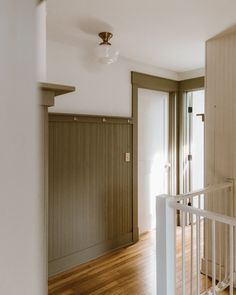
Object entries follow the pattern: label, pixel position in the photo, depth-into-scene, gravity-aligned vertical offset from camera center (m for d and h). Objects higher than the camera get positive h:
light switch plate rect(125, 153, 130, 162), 3.21 -0.15
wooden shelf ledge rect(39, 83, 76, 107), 0.71 +0.15
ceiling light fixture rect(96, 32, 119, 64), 2.43 +0.86
